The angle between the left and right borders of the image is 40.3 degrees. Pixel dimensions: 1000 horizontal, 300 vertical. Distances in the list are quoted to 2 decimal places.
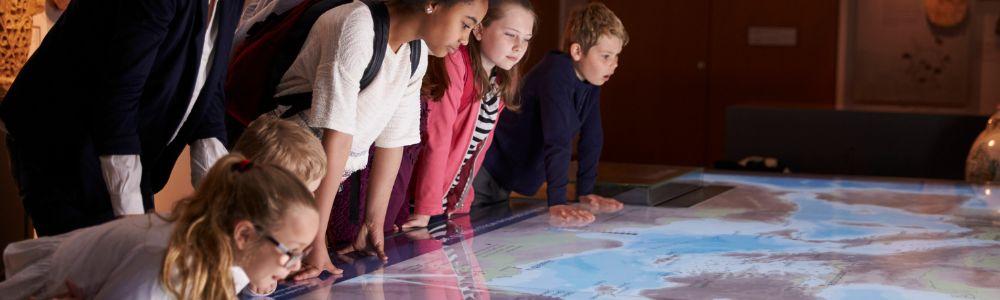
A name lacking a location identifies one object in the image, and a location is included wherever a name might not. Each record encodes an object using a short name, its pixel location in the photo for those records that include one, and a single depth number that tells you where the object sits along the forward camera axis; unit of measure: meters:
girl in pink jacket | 3.17
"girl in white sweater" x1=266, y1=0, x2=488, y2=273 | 2.42
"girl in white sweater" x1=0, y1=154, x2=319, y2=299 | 1.78
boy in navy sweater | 3.62
